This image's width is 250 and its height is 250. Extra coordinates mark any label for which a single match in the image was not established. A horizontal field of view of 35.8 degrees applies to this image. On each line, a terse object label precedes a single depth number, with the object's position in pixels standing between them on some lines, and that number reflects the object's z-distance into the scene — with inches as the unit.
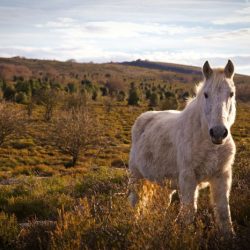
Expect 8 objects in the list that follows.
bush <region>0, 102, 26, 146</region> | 870.4
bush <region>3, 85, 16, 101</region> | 1827.4
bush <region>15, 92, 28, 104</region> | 1742.9
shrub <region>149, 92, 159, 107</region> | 2018.1
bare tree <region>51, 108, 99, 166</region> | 799.1
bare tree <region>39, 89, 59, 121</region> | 1339.8
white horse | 168.2
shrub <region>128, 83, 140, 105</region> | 2133.4
